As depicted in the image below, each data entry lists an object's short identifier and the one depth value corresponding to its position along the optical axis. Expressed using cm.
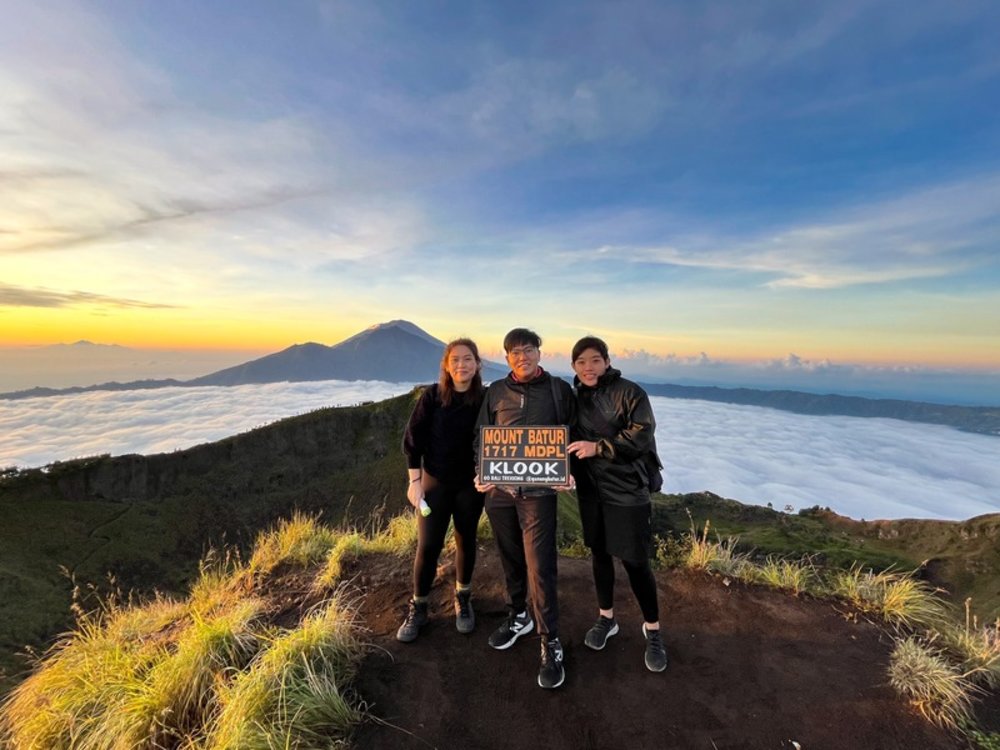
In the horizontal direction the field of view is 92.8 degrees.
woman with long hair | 426
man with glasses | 387
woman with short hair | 380
